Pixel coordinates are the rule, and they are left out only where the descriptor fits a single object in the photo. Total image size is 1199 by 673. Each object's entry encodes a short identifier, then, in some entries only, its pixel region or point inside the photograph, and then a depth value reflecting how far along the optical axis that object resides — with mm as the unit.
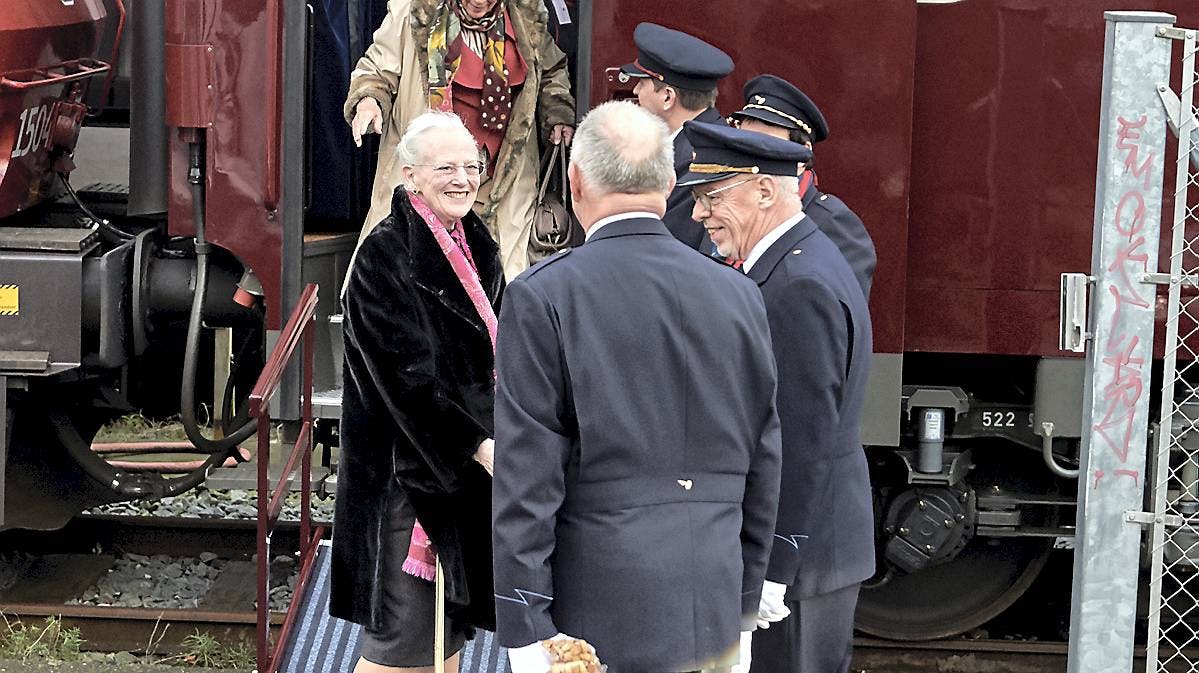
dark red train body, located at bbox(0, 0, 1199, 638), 10422
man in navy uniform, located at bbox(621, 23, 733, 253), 9273
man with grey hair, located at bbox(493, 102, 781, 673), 5727
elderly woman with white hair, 7086
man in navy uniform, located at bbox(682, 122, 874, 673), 6680
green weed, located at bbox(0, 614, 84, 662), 11508
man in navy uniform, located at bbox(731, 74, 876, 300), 8187
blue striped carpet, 9422
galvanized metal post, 7617
